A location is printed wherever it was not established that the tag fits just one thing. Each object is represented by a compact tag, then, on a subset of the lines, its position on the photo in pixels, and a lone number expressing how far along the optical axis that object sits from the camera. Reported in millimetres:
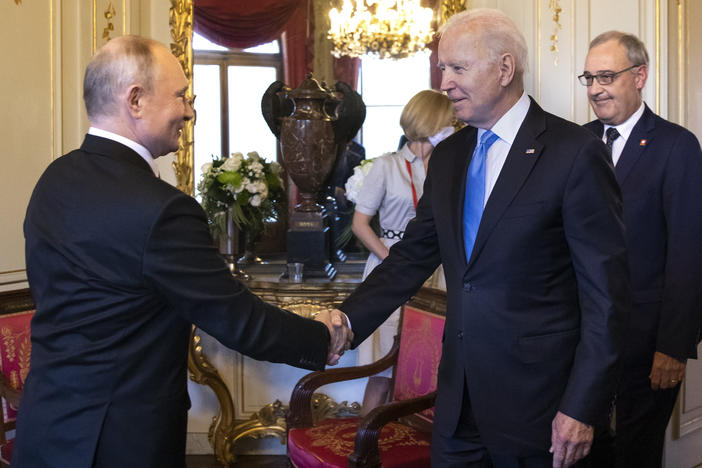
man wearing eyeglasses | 2771
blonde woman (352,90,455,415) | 3932
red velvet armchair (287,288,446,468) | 2889
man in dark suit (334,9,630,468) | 1963
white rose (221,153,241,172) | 4348
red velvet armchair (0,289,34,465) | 3352
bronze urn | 4375
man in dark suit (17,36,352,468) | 1806
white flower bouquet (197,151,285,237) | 4348
